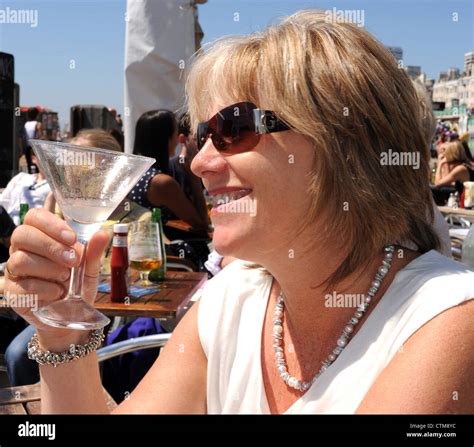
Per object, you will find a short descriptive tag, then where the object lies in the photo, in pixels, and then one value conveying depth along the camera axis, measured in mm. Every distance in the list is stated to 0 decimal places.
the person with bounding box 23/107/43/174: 12555
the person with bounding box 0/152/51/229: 5895
